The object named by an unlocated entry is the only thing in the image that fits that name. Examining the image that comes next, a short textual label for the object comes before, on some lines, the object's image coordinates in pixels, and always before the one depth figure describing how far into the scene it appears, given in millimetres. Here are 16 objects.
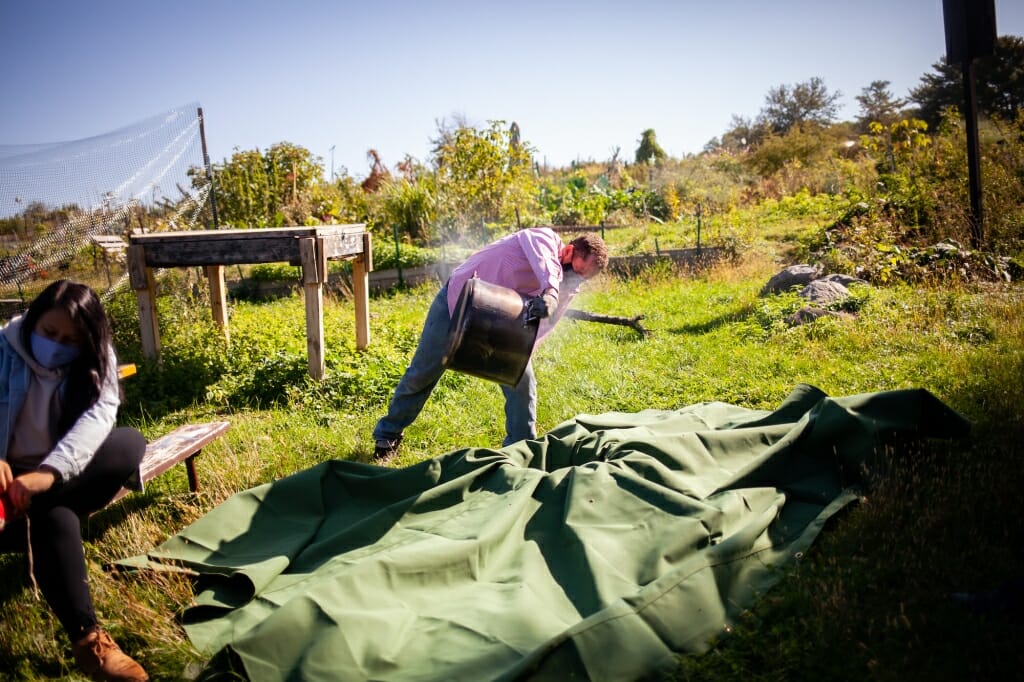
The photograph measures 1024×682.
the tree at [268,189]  12555
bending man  3926
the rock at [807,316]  6703
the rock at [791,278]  8219
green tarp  2270
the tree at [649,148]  26703
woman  2543
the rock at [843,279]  7883
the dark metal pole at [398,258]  10430
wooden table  5387
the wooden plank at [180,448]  3252
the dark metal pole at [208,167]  9281
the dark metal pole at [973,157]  7984
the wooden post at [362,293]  6395
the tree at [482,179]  12117
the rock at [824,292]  7199
